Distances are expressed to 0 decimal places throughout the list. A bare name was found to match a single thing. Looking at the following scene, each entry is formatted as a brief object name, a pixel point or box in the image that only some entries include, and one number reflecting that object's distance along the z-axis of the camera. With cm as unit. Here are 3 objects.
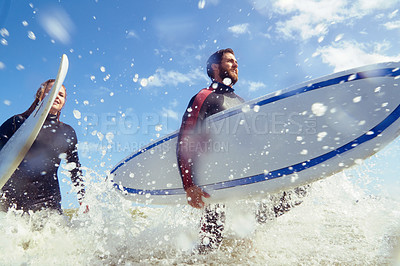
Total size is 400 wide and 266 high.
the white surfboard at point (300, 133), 190
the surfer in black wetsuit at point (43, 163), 220
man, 218
